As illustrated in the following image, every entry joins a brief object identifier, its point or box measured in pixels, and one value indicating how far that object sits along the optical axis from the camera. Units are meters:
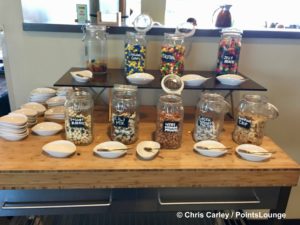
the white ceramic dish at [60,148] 0.97
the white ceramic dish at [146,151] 0.98
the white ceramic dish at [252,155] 1.00
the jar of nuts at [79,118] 1.02
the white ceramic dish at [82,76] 1.15
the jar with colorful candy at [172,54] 1.17
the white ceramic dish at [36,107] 1.26
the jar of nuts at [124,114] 1.04
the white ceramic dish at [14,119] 1.05
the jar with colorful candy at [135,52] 1.18
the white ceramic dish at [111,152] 0.98
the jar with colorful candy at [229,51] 1.21
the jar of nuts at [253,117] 1.10
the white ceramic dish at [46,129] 1.12
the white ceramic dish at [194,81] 1.16
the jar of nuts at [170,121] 1.03
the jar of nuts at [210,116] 1.10
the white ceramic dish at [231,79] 1.18
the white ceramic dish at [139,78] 1.14
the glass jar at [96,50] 1.28
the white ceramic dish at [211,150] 1.02
